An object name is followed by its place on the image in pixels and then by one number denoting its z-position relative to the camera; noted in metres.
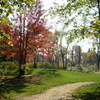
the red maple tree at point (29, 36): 16.58
